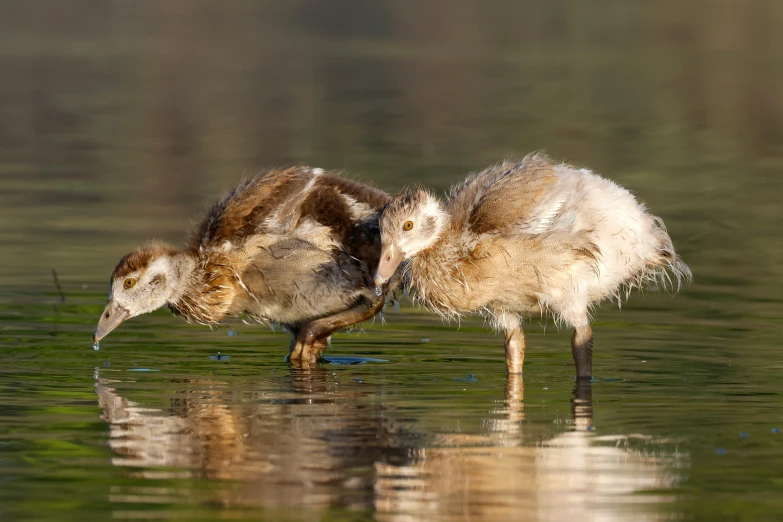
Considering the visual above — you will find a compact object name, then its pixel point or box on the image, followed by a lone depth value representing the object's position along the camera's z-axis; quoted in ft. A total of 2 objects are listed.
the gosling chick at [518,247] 34.71
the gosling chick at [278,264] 38.55
